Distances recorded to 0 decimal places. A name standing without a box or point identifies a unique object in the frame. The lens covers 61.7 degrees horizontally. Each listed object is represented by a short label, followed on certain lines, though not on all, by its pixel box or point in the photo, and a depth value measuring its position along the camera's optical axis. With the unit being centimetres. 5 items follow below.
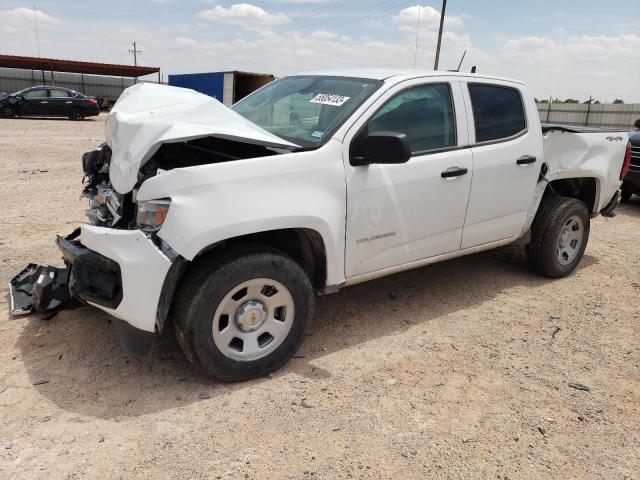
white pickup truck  291
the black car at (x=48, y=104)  2222
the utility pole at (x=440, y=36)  2719
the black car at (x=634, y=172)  866
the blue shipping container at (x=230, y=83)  2678
